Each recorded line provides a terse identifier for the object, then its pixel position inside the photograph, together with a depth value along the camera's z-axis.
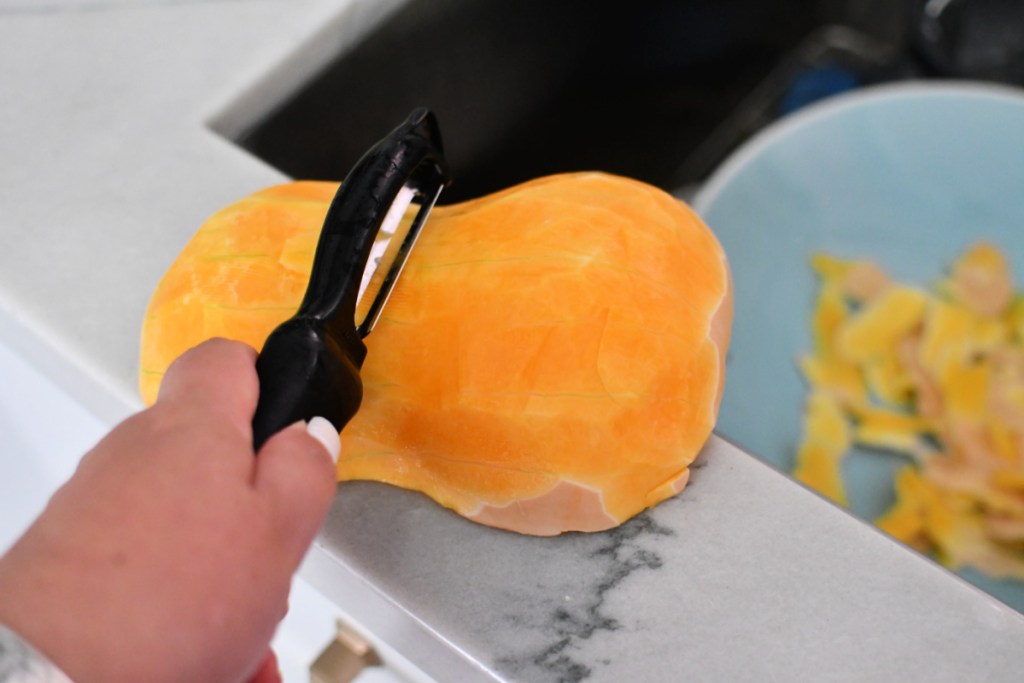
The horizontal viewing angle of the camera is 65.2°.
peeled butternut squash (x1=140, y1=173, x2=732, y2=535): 0.32
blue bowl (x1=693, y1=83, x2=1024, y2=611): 0.68
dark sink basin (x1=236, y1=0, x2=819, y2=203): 0.59
